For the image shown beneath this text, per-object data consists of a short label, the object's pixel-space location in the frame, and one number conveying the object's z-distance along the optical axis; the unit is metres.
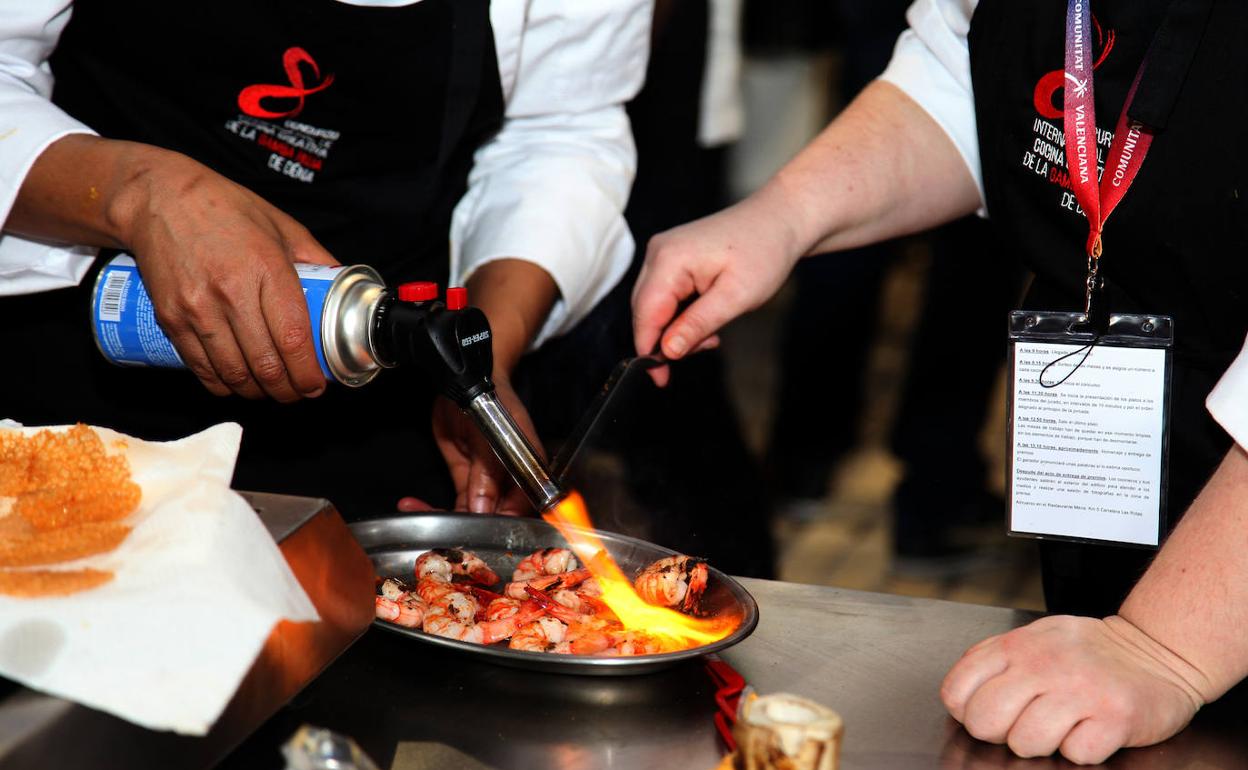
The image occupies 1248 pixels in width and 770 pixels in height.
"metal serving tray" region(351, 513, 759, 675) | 1.07
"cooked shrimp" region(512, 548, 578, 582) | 1.12
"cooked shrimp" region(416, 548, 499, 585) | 1.12
